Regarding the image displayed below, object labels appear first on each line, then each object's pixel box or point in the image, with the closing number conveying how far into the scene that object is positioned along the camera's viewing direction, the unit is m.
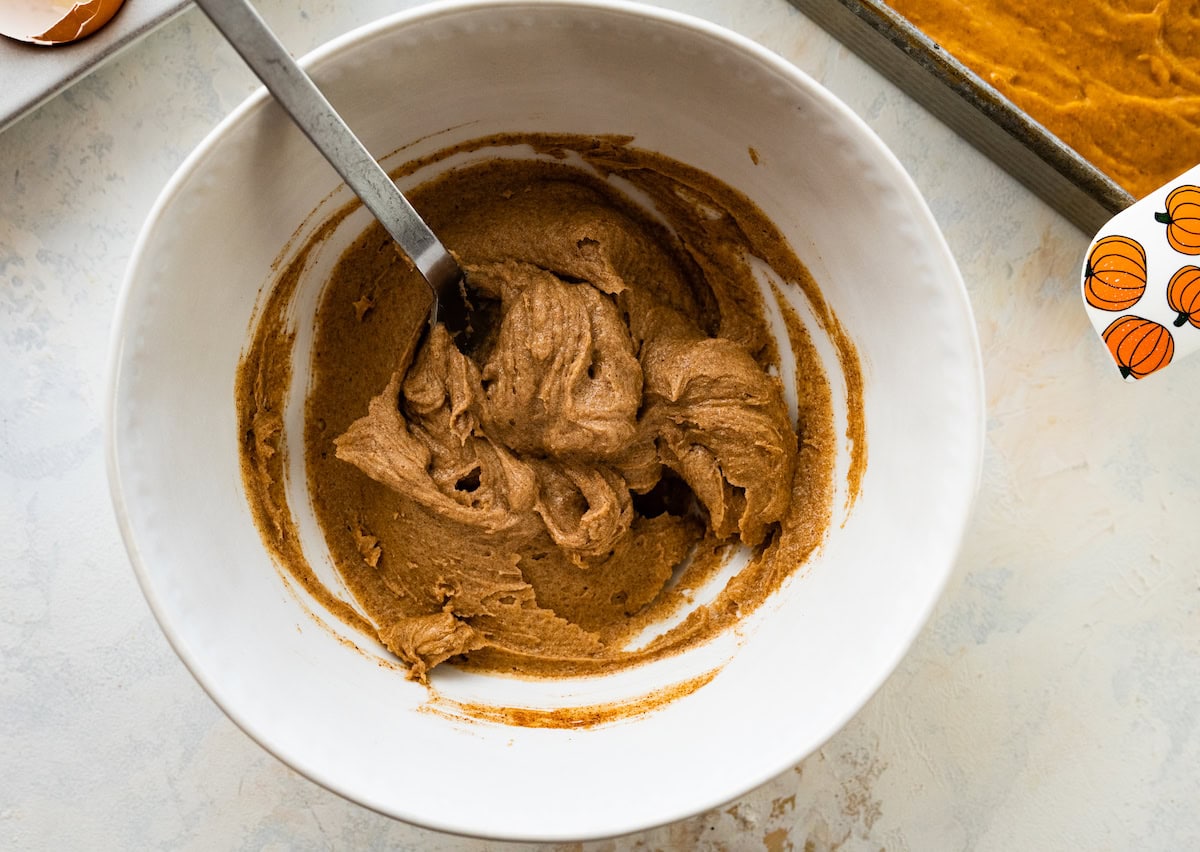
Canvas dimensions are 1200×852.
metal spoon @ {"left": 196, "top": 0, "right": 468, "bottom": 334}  0.42
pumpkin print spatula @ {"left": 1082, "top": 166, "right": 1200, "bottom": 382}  0.48
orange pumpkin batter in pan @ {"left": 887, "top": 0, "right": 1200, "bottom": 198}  0.53
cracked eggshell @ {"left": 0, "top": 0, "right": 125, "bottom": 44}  0.49
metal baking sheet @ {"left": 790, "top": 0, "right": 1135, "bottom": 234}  0.49
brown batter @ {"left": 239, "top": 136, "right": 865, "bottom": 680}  0.50
